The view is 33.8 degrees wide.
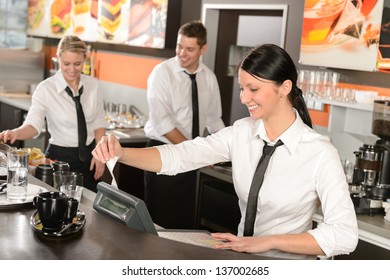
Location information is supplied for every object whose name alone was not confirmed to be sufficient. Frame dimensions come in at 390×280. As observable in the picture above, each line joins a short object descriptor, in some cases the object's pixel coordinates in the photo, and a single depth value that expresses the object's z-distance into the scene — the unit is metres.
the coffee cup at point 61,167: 2.93
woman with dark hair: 2.23
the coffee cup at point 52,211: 1.99
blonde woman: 4.05
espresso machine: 3.49
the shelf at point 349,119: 3.94
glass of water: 2.35
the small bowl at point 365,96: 3.81
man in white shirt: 4.37
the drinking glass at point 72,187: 2.58
